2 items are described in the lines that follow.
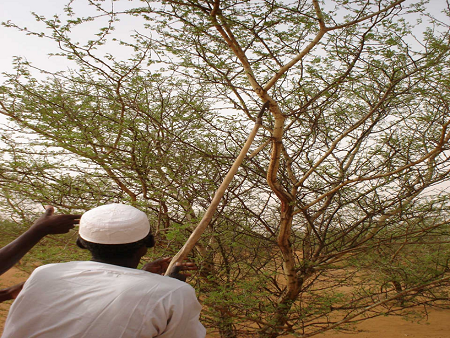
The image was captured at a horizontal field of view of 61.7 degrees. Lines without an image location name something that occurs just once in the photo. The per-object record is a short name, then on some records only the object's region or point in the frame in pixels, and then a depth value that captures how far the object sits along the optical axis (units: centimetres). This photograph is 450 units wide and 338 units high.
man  97
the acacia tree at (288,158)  365
